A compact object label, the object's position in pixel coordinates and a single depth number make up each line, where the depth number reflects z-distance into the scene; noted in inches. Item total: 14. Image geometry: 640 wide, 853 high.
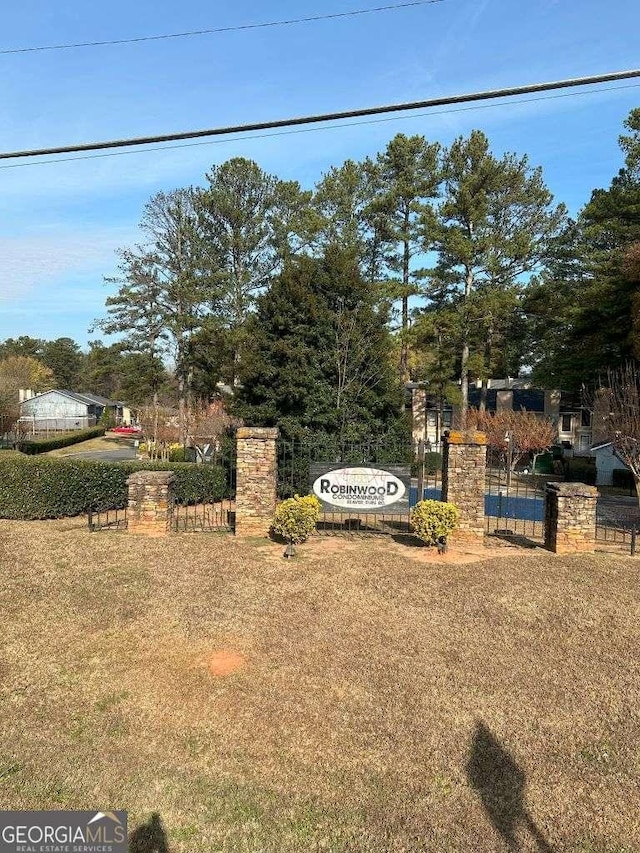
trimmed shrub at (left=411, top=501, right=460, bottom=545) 401.4
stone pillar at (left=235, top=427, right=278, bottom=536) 431.8
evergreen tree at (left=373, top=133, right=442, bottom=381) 1140.5
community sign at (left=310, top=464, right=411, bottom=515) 427.2
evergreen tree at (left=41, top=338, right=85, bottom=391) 3302.2
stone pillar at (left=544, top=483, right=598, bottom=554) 400.5
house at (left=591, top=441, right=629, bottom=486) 1099.9
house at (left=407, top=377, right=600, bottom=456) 1423.5
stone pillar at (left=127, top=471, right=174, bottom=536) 423.2
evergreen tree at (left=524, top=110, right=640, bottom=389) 962.1
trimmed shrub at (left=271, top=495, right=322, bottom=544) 407.2
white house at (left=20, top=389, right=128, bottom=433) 2290.5
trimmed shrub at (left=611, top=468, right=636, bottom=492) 1037.2
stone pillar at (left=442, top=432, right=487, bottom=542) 422.0
